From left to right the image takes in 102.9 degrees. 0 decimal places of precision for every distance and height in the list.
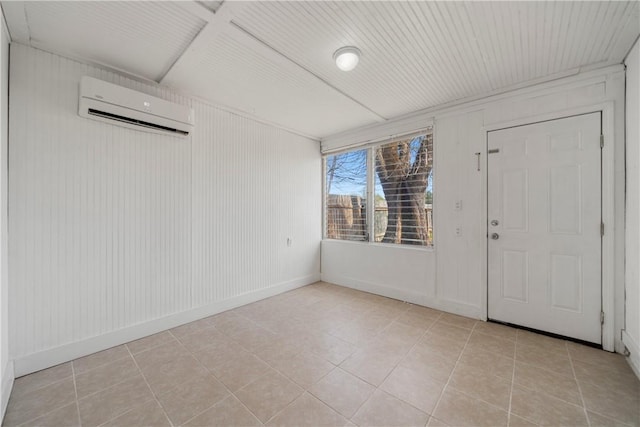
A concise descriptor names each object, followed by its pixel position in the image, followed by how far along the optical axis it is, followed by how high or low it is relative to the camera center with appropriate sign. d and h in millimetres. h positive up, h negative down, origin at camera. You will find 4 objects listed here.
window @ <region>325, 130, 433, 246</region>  3434 +331
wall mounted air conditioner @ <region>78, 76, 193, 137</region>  2105 +947
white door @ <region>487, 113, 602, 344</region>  2318 -117
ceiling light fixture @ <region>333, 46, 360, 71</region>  2023 +1273
